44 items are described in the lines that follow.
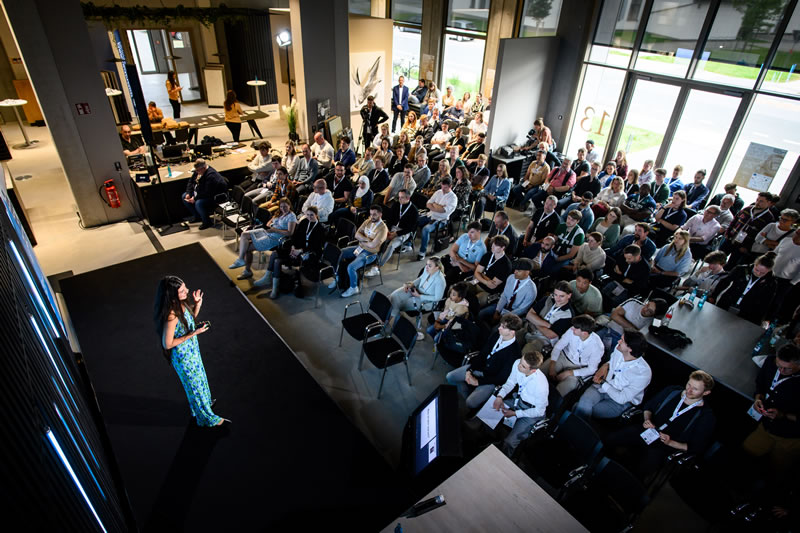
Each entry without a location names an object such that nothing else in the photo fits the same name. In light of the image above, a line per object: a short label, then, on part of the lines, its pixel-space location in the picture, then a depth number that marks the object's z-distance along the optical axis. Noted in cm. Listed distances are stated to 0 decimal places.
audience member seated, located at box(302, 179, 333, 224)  681
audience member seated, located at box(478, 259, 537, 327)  480
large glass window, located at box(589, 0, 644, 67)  912
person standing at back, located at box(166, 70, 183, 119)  1260
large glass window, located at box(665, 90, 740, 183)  810
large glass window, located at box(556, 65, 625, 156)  976
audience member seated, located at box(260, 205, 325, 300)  597
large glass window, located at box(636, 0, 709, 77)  827
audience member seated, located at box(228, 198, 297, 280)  627
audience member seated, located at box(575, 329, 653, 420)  376
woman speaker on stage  325
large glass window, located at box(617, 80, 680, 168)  898
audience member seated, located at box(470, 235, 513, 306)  527
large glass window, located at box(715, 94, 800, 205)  733
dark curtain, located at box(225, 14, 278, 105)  1359
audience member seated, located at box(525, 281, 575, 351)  443
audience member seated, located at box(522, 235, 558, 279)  554
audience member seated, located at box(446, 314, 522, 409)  402
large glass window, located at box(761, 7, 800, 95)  707
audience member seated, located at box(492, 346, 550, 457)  364
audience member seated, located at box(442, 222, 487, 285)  565
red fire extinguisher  766
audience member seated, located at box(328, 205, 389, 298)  598
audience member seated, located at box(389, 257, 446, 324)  506
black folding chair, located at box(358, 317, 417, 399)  443
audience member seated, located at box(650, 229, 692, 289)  552
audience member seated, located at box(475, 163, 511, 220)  767
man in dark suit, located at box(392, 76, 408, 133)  1286
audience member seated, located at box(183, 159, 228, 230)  759
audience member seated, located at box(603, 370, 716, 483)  338
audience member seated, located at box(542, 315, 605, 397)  400
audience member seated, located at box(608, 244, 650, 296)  519
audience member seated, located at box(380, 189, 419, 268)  647
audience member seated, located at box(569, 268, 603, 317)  473
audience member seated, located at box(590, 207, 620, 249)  623
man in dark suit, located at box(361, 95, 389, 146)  1134
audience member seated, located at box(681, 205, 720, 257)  635
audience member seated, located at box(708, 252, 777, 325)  491
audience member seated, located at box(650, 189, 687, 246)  659
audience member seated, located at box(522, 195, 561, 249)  627
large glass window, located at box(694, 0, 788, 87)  737
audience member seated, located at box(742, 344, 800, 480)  342
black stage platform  334
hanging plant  1022
